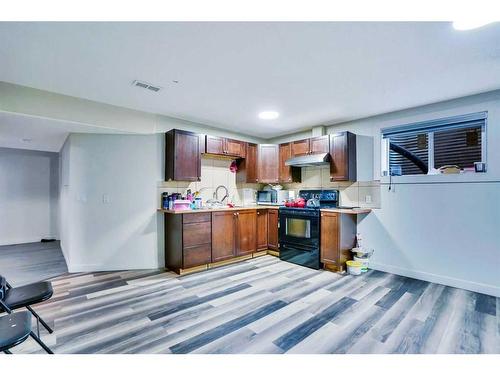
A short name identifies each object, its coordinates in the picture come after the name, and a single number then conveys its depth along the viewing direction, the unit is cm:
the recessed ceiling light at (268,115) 372
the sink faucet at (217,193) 462
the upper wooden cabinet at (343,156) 387
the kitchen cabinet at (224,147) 419
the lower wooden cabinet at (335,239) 360
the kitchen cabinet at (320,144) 411
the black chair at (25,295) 189
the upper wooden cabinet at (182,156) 378
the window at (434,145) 316
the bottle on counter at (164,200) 386
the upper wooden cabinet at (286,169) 467
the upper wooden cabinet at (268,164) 483
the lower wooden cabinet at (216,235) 357
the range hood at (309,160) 403
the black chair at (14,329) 129
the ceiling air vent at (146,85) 274
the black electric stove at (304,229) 383
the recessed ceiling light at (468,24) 165
